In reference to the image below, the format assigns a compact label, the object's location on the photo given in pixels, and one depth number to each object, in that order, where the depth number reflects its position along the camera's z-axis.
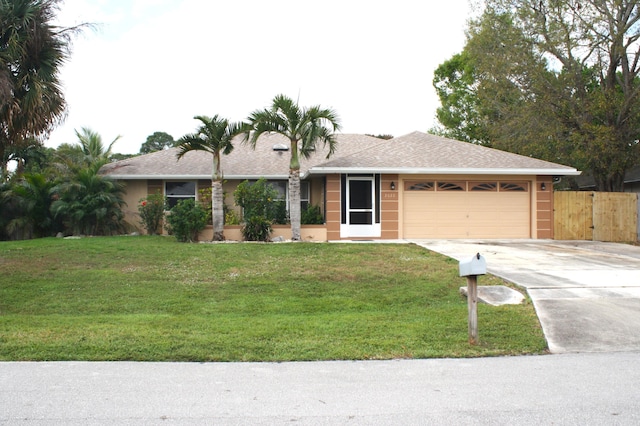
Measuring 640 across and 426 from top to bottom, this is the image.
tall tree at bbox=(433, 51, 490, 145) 38.34
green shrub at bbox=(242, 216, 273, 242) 18.23
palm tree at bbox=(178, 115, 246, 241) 17.55
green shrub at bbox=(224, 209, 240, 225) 19.58
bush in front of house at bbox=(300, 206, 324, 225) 19.86
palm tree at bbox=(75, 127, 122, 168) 24.39
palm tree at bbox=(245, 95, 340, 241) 17.16
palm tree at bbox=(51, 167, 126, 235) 19.08
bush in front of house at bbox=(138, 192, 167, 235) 19.91
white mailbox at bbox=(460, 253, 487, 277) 6.68
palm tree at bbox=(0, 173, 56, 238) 19.59
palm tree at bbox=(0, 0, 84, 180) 11.38
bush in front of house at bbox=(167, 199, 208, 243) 17.52
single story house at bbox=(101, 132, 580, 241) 19.02
